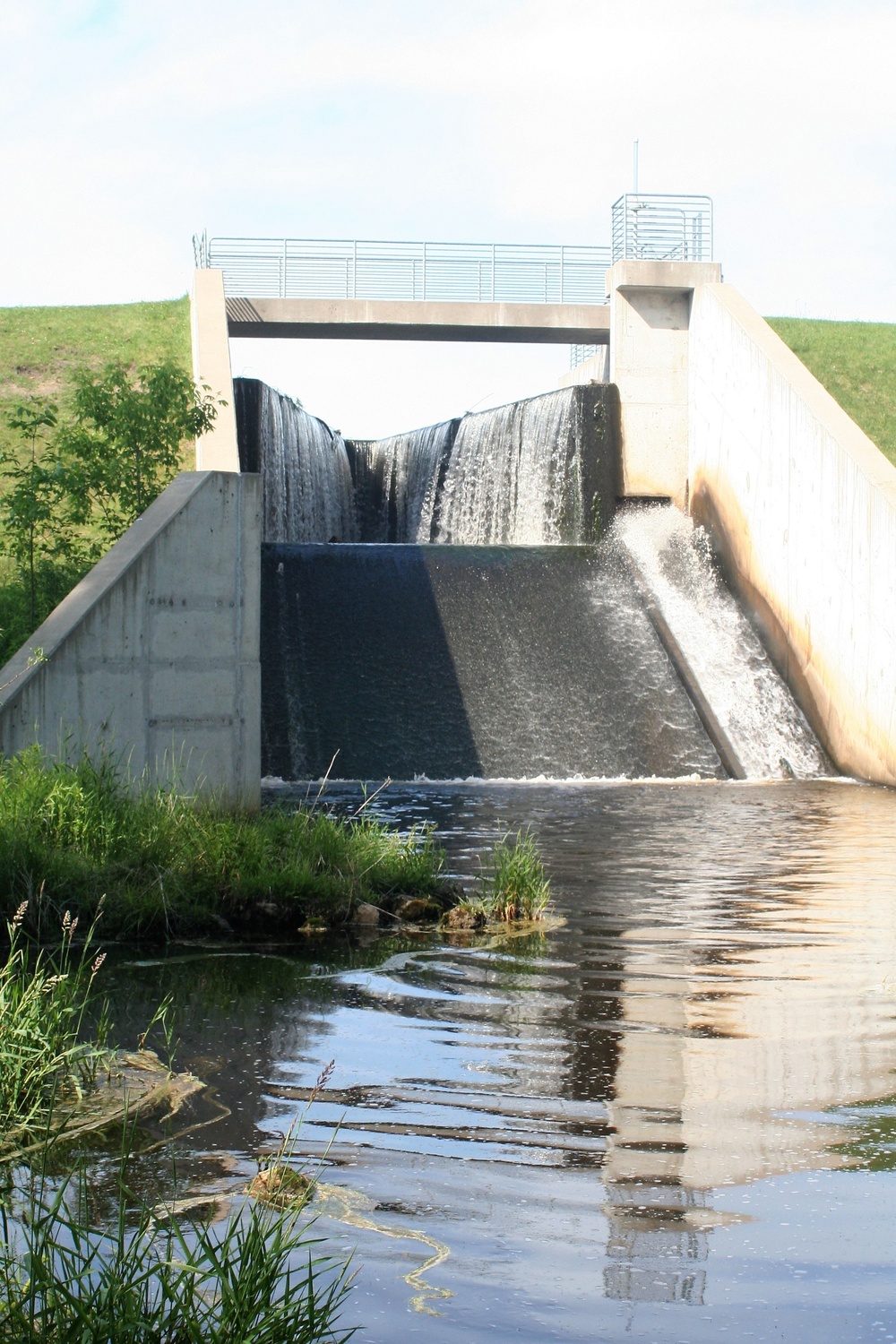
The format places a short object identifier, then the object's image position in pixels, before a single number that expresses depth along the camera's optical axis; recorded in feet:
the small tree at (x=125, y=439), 47.57
